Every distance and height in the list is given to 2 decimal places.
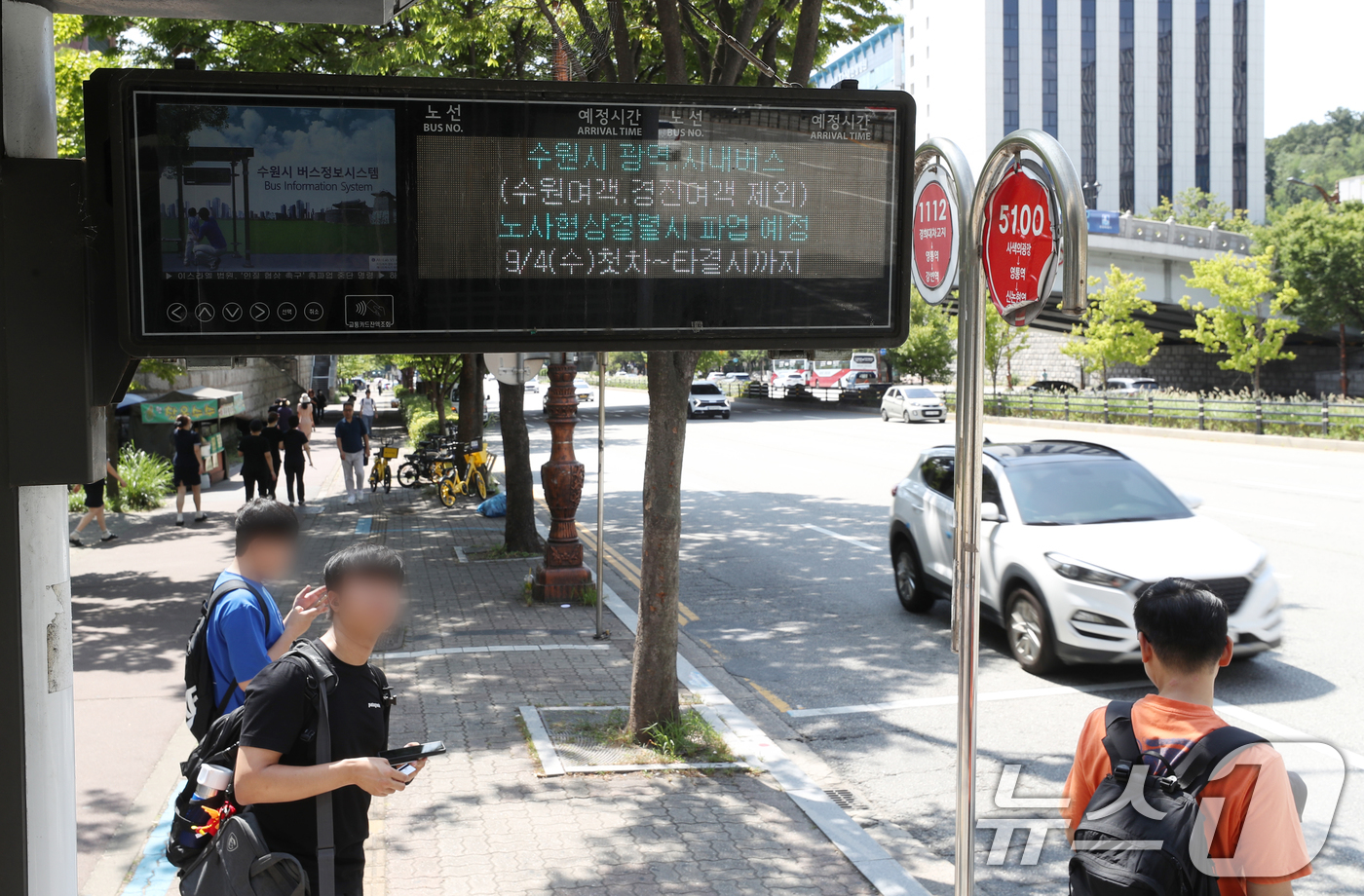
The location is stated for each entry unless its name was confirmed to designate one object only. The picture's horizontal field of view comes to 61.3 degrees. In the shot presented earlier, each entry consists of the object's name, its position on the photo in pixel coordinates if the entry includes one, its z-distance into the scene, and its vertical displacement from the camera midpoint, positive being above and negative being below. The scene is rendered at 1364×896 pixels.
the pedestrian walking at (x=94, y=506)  14.80 -1.27
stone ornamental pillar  11.62 -1.10
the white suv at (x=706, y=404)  49.16 -0.15
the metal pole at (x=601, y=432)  9.57 -0.27
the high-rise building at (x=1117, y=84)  95.44 +26.64
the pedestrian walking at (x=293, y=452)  19.62 -0.78
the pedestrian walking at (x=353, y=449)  20.39 -0.77
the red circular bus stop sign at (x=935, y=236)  3.93 +0.57
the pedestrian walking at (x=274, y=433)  18.81 -0.44
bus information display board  2.85 +0.51
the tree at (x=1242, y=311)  36.56 +2.68
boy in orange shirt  2.44 -0.80
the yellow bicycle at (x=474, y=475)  20.95 -1.32
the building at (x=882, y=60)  101.56 +30.77
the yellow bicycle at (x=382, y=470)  23.32 -1.33
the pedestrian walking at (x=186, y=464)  17.22 -0.84
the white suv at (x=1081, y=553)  8.12 -1.19
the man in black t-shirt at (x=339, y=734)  2.89 -0.84
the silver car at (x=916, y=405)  42.47 -0.29
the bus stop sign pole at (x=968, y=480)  3.61 -0.27
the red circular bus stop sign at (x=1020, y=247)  3.45 +0.47
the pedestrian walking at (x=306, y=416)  25.29 -0.21
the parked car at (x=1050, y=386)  53.90 +0.48
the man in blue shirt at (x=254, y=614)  3.86 -0.70
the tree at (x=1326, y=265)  48.34 +5.40
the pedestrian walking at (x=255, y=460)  17.89 -0.82
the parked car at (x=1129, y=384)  53.72 +0.50
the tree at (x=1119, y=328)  41.09 +2.38
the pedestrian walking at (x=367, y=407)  24.17 -0.04
